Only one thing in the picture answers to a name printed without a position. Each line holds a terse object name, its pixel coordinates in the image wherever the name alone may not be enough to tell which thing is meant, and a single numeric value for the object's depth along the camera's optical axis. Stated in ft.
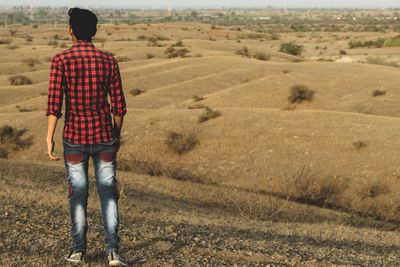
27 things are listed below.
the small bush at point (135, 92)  103.65
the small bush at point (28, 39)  209.91
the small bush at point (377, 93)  90.32
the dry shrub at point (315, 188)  47.78
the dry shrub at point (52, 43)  196.39
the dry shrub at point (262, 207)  35.58
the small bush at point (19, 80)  117.29
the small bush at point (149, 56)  157.66
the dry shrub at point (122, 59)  150.25
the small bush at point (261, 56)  157.20
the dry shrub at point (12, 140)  68.85
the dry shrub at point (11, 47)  175.32
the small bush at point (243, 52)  170.63
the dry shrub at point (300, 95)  91.40
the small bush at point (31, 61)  142.35
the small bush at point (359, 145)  57.62
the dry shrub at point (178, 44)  183.89
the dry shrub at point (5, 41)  195.43
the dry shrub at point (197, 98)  95.14
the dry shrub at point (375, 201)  44.11
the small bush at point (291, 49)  199.41
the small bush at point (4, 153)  67.94
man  17.60
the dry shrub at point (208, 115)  70.27
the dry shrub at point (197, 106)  86.53
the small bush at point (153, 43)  184.75
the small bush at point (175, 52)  159.33
